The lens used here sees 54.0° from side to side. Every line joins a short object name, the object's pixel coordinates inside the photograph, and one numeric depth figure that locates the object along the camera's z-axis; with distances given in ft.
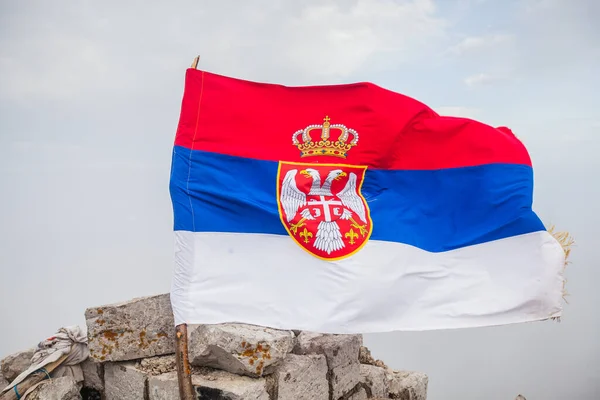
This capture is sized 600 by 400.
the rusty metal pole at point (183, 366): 13.21
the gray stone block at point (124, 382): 15.90
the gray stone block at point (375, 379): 19.19
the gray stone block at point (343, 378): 17.26
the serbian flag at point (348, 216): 13.97
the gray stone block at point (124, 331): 16.29
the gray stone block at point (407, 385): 19.93
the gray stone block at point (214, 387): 14.12
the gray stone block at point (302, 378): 15.40
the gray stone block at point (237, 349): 14.73
